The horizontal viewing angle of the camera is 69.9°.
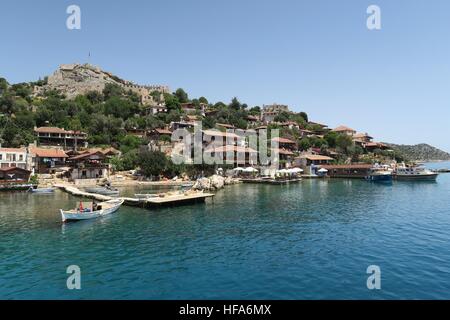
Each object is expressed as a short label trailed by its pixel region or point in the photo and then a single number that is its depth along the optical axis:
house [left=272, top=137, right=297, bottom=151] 108.35
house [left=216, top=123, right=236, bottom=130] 115.12
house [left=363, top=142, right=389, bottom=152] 128.62
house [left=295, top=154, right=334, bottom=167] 100.94
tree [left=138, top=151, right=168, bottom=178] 75.00
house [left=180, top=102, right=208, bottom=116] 135.62
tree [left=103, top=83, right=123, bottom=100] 139.12
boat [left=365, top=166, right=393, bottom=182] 77.12
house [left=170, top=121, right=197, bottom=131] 108.48
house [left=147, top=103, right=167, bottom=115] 129.00
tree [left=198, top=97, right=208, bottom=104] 164.09
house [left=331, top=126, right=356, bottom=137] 143.25
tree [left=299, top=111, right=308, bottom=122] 167.88
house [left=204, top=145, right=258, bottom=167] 87.00
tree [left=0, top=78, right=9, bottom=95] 129.45
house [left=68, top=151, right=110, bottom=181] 73.88
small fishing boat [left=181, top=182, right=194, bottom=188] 64.00
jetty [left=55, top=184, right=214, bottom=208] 41.00
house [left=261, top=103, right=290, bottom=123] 149.70
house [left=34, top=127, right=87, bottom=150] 90.62
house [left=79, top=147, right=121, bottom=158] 84.86
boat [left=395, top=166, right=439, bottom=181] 82.44
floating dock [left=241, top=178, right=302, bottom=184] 75.38
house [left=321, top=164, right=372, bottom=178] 93.00
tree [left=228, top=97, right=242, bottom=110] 148.38
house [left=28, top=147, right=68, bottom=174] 74.12
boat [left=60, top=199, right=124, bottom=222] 32.03
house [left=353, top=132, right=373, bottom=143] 132.75
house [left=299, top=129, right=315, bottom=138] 131.50
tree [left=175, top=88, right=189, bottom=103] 154.75
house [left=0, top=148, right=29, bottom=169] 68.12
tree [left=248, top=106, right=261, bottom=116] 157.55
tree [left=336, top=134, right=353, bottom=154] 116.81
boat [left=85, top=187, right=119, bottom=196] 53.12
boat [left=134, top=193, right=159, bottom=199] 44.78
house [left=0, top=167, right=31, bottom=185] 62.38
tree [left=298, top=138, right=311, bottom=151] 116.35
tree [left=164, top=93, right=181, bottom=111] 132.12
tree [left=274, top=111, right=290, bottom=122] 144.00
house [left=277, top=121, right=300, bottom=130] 132.96
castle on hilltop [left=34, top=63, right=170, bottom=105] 146.12
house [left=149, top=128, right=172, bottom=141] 101.29
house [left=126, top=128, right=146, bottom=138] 106.93
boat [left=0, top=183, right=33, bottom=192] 58.85
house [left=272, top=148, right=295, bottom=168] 99.56
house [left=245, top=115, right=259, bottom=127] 139.62
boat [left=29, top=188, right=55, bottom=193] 56.09
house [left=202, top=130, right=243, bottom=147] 94.06
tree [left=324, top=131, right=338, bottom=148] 121.29
